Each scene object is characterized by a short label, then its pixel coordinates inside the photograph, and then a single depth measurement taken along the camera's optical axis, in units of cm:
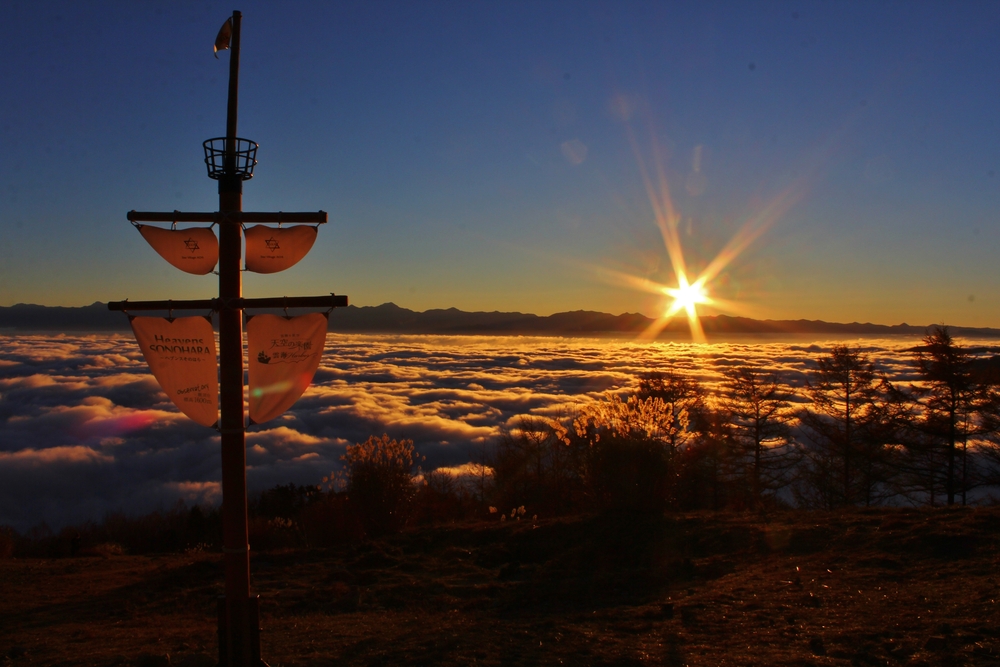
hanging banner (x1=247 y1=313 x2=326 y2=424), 530
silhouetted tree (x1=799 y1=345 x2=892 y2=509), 2702
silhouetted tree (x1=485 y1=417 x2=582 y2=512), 2145
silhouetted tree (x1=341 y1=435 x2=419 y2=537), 1686
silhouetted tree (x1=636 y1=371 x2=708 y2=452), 3186
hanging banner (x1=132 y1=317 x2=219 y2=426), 522
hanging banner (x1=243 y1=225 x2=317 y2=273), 530
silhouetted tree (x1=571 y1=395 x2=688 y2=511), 1384
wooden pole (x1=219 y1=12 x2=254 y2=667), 525
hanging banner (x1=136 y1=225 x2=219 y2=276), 520
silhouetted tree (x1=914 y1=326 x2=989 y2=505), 2356
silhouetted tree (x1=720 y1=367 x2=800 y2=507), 3022
